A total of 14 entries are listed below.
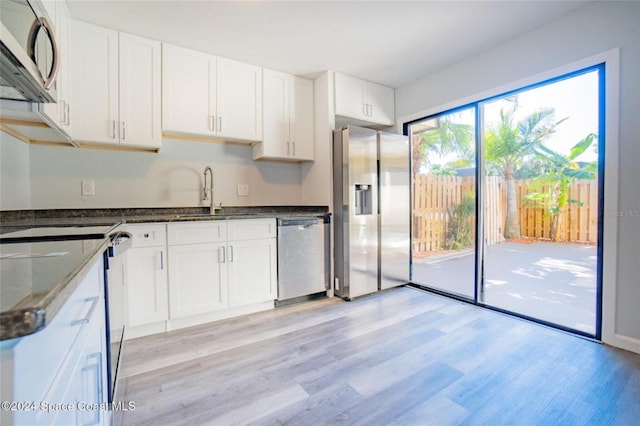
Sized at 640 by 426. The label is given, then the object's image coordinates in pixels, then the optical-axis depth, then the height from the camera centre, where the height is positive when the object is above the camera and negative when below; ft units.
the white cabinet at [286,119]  9.87 +3.13
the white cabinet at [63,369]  1.30 -0.99
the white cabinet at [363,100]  10.32 +4.02
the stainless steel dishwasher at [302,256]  9.05 -1.65
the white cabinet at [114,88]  7.19 +3.16
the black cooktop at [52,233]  3.53 -0.37
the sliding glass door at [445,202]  9.51 +0.15
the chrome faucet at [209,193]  9.57 +0.46
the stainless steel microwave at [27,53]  3.29 +2.01
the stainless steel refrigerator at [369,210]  9.69 -0.13
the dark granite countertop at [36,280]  1.25 -0.44
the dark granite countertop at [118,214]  6.16 -0.21
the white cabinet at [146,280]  6.91 -1.80
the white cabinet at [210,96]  8.29 +3.42
